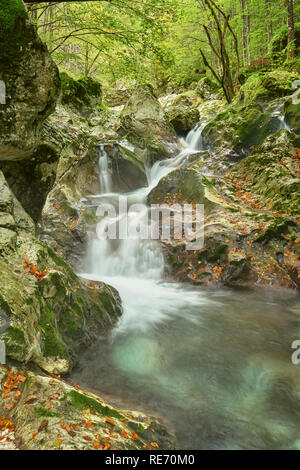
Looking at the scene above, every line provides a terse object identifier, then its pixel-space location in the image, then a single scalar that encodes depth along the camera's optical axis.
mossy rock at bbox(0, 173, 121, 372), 2.89
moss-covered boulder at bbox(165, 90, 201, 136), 16.28
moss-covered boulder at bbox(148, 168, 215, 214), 8.55
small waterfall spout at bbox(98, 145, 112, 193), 10.69
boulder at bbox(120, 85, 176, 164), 13.11
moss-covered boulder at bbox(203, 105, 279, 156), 10.95
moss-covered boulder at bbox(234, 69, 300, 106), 12.28
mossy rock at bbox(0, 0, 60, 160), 3.60
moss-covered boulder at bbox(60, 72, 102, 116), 11.28
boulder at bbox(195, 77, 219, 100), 22.09
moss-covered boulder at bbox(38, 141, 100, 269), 7.66
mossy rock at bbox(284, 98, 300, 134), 9.99
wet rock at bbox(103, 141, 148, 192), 10.94
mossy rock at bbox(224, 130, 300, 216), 7.42
